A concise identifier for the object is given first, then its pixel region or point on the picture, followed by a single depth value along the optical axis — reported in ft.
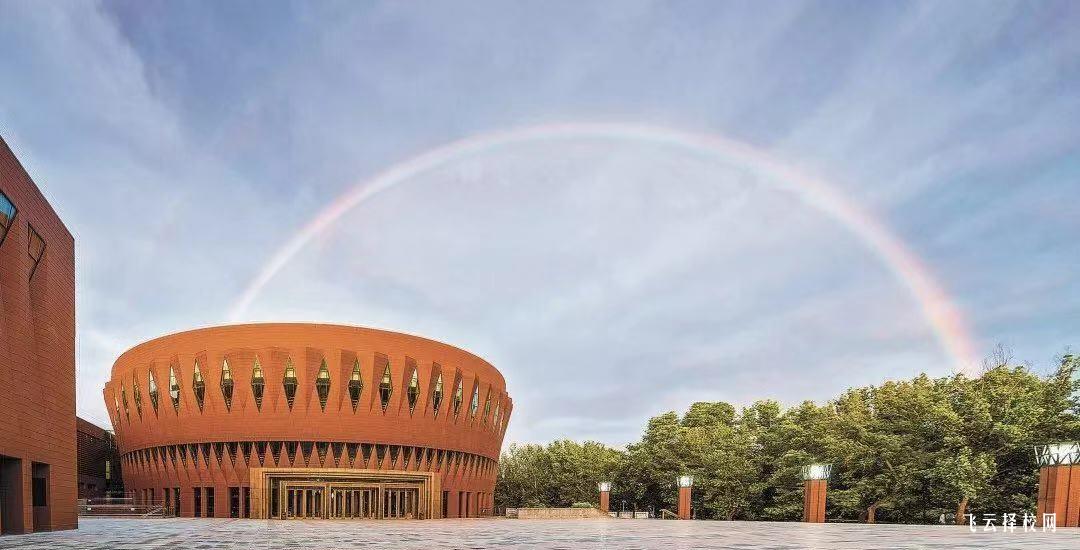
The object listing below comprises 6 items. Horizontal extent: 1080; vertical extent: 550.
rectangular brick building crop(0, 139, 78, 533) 88.94
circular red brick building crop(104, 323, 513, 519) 175.01
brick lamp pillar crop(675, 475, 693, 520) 184.55
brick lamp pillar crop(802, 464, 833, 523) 144.15
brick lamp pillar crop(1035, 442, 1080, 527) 113.29
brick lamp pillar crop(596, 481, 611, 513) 217.77
